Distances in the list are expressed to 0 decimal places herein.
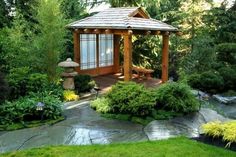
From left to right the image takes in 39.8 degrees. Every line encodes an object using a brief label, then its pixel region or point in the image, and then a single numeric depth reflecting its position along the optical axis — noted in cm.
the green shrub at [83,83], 1208
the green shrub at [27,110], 834
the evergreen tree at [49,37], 1141
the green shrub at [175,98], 961
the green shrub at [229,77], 1381
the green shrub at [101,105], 942
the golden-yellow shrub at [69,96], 1095
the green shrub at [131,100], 893
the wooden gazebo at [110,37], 1185
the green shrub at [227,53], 1470
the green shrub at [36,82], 1009
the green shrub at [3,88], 858
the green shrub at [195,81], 1376
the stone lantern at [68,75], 1179
